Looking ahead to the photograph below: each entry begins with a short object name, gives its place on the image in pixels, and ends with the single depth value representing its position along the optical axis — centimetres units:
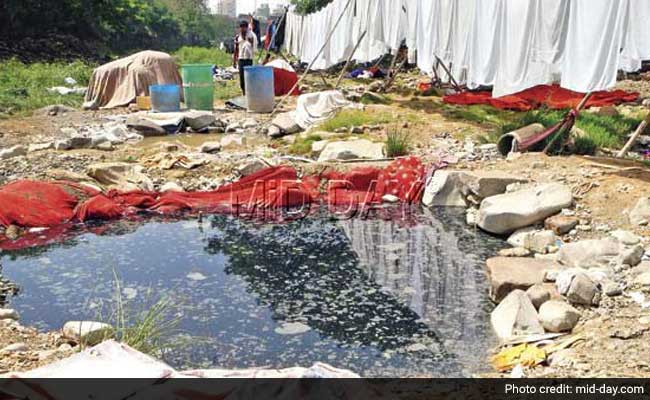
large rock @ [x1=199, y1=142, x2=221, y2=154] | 698
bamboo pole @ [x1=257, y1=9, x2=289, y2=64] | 1542
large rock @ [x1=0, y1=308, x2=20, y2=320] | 323
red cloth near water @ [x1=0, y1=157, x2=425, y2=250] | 493
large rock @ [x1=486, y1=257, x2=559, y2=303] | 354
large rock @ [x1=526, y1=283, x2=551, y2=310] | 330
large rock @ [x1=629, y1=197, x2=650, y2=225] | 417
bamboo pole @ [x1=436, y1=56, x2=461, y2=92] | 848
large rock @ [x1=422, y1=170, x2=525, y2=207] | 533
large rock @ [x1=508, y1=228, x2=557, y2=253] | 423
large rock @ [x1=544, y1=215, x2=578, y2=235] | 442
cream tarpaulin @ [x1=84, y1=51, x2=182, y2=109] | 1037
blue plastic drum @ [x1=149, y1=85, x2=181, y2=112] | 922
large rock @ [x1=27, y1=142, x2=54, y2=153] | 691
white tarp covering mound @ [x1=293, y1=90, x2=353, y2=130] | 816
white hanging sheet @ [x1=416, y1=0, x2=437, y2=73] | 739
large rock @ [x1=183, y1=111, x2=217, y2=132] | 855
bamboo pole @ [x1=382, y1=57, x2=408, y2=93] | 1077
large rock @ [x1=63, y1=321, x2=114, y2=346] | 273
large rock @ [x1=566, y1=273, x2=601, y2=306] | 326
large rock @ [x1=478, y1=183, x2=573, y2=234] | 461
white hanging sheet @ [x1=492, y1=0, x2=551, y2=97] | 555
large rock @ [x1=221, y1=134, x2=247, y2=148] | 729
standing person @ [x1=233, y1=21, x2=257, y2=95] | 1060
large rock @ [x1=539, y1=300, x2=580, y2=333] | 305
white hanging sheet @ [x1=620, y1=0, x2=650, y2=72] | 458
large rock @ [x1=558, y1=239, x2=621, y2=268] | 372
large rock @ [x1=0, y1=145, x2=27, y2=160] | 647
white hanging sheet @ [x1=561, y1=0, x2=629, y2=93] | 469
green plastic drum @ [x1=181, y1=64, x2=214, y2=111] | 970
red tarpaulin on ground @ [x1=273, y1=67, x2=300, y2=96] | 1109
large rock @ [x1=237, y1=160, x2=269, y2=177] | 589
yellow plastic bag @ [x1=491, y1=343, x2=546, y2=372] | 274
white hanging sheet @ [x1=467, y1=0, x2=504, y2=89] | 598
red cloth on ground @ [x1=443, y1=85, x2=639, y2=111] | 867
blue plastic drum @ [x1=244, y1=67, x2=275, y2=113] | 934
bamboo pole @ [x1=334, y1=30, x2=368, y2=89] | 942
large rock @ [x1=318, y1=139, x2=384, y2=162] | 619
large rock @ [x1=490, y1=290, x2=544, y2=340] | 308
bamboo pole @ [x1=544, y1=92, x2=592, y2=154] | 579
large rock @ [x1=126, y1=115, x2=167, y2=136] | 830
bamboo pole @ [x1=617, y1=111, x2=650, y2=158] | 529
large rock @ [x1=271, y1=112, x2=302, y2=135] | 796
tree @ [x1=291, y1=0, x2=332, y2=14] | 1629
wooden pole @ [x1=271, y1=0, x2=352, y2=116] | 915
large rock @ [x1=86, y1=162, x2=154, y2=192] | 572
